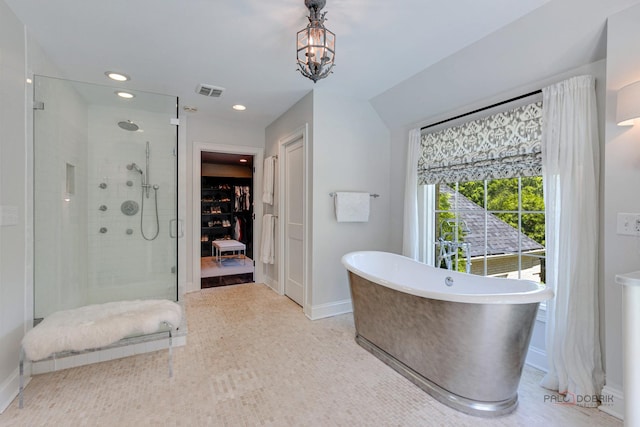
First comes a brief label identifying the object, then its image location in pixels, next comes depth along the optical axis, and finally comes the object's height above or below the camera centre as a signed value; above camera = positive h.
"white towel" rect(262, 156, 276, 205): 4.08 +0.39
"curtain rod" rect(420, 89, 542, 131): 2.18 +0.87
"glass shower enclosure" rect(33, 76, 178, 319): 2.41 +0.12
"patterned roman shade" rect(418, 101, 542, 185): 2.19 +0.53
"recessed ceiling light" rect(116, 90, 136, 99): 2.73 +1.06
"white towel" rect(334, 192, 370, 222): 3.20 +0.04
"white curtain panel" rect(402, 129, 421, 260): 3.18 +0.09
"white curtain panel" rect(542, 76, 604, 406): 1.82 -0.17
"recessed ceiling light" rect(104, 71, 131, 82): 2.78 +1.27
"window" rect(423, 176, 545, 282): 2.38 -0.15
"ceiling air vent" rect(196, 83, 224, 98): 3.07 +1.26
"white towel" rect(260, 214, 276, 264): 4.09 -0.50
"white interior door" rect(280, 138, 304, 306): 3.51 -0.14
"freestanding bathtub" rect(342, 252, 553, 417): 1.63 -0.78
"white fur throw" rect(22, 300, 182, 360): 1.80 -0.78
